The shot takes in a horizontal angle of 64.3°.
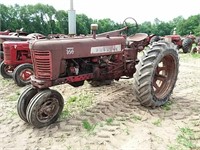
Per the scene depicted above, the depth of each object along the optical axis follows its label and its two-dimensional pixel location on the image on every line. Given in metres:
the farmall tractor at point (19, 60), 3.84
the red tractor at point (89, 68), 2.28
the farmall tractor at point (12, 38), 4.75
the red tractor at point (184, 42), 9.00
